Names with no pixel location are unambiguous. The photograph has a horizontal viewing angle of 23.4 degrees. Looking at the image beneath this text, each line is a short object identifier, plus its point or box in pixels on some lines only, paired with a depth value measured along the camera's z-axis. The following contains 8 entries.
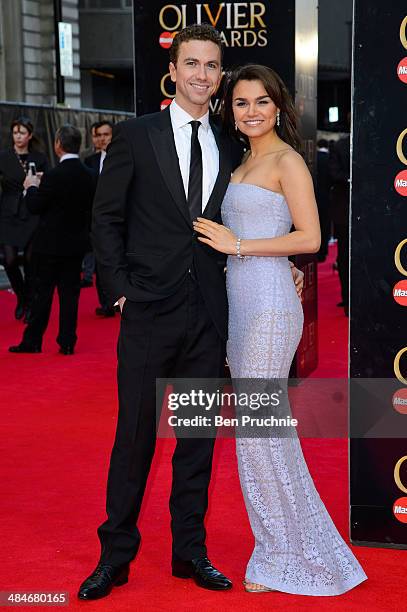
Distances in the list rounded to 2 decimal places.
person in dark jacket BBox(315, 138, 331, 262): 13.77
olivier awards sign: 6.15
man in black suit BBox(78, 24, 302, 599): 3.39
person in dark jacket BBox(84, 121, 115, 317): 9.86
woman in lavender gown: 3.39
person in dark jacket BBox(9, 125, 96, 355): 7.71
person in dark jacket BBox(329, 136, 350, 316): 9.88
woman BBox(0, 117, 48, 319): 9.32
